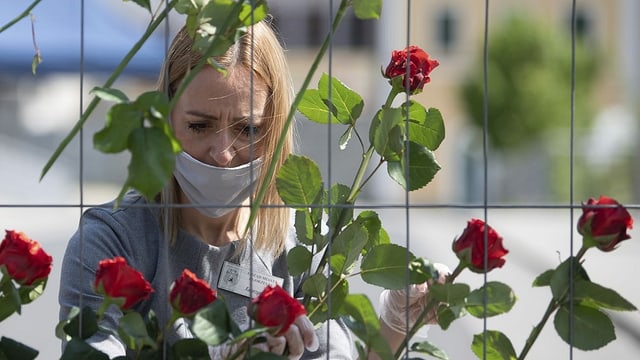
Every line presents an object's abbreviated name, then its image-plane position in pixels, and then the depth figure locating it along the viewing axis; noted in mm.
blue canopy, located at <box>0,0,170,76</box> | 15668
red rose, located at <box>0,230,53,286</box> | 3885
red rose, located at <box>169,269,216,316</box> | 3806
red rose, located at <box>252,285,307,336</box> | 3809
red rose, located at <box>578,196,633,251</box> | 3893
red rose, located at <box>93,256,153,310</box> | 3822
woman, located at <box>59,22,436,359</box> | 4186
